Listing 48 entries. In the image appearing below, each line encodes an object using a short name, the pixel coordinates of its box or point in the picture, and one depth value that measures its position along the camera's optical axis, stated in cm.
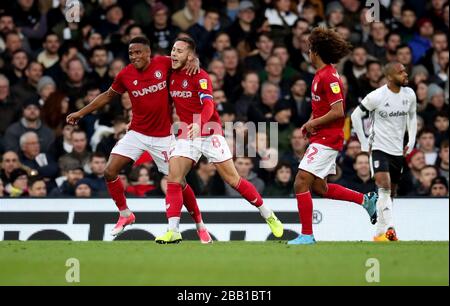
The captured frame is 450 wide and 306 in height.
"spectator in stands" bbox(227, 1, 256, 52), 2030
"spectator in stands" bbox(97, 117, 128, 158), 1800
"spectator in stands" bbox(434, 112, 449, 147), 1888
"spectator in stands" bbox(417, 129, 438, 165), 1855
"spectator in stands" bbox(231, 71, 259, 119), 1889
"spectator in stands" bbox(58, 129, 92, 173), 1783
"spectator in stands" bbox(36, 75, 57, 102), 1894
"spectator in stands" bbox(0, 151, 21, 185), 1752
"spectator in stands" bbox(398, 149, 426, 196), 1773
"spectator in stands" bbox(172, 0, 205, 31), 2069
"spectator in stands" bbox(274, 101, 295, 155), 1839
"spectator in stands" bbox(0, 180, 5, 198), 1736
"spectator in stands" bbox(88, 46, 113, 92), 1927
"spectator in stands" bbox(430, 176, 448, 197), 1723
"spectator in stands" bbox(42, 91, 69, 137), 1873
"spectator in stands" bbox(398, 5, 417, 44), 2116
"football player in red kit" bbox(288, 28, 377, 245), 1288
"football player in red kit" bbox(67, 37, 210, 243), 1358
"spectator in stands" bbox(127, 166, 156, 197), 1731
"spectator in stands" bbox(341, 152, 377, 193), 1705
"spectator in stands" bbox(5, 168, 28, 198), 1720
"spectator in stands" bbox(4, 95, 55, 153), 1817
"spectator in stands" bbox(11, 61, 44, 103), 1902
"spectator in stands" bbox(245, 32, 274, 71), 1997
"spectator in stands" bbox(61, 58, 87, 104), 1895
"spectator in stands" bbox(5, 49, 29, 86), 1941
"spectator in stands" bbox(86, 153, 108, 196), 1738
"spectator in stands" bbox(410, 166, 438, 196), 1767
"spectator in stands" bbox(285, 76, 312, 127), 1894
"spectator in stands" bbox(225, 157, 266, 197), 1720
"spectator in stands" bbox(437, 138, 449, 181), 1831
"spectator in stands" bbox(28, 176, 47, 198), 1697
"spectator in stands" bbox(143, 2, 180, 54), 2005
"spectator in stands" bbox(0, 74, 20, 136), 1877
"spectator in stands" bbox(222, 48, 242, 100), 1947
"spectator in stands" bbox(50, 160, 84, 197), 1723
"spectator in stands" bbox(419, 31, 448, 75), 2050
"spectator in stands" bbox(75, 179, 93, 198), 1705
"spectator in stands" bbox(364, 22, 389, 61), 2041
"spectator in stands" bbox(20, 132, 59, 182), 1784
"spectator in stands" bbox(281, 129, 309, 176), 1795
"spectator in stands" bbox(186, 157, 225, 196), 1752
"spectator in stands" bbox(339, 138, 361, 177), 1769
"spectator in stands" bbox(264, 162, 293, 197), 1730
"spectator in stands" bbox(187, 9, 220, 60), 2011
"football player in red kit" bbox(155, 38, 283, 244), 1304
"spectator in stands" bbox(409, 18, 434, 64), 2066
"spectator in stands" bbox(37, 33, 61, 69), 1961
